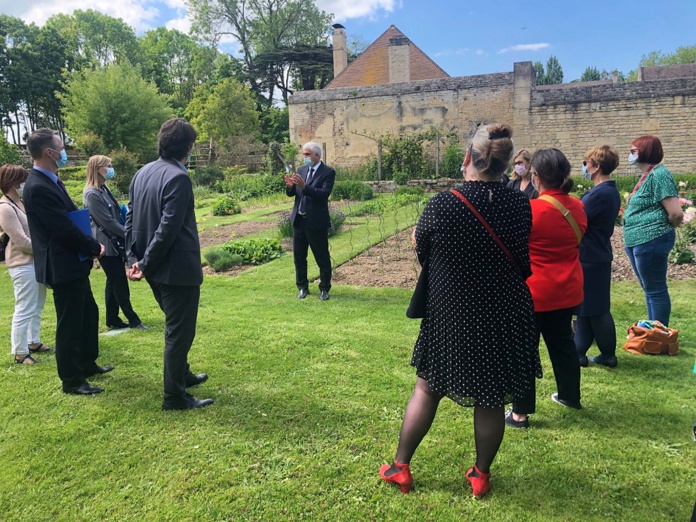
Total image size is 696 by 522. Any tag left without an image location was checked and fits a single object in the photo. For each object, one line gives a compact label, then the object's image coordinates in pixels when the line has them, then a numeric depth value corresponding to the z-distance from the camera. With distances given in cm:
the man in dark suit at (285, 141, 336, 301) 605
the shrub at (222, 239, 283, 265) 880
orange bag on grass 411
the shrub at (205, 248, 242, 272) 839
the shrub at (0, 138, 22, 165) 1547
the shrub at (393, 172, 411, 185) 1969
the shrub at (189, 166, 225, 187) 2464
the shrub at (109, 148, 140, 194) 2193
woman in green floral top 398
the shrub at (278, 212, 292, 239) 982
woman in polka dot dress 218
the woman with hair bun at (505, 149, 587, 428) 298
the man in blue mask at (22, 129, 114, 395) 344
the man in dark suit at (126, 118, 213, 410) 302
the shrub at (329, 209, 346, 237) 1049
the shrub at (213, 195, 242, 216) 1586
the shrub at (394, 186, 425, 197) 1630
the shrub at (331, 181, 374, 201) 1739
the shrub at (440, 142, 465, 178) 2008
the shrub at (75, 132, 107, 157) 2617
